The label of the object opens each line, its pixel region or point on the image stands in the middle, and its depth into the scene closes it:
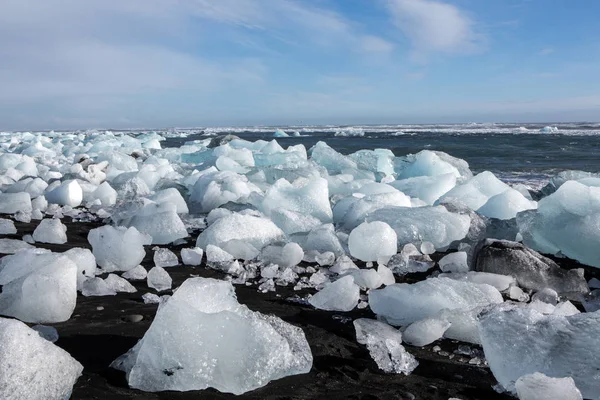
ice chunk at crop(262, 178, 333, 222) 4.26
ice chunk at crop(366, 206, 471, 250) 3.46
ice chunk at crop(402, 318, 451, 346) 1.86
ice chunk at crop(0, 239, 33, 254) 2.89
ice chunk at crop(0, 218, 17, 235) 3.51
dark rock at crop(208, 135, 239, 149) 13.64
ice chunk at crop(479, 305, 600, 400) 1.50
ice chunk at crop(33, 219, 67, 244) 3.30
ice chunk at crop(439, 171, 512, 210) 4.55
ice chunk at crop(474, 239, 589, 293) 2.58
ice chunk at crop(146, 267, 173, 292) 2.45
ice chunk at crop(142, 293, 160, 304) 2.22
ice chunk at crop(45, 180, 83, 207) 5.00
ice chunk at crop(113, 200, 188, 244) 3.52
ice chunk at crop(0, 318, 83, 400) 1.29
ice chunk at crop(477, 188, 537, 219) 4.21
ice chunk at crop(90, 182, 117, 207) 5.23
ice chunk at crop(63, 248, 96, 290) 2.36
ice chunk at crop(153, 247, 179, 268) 2.92
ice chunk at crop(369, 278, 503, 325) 2.03
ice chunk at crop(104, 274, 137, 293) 2.34
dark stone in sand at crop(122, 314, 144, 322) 1.95
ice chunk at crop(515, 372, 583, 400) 1.33
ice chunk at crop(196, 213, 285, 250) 3.19
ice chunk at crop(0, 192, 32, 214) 4.43
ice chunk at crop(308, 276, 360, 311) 2.23
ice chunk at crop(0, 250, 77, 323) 1.86
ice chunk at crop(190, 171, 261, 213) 4.85
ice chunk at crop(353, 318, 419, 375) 1.67
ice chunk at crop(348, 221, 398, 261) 3.09
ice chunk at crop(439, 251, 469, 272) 2.91
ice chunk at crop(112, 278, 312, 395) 1.44
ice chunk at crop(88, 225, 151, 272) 2.70
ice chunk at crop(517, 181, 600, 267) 3.14
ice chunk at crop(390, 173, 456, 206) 5.05
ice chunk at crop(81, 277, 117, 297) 2.26
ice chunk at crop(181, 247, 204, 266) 2.96
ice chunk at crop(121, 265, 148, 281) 2.57
